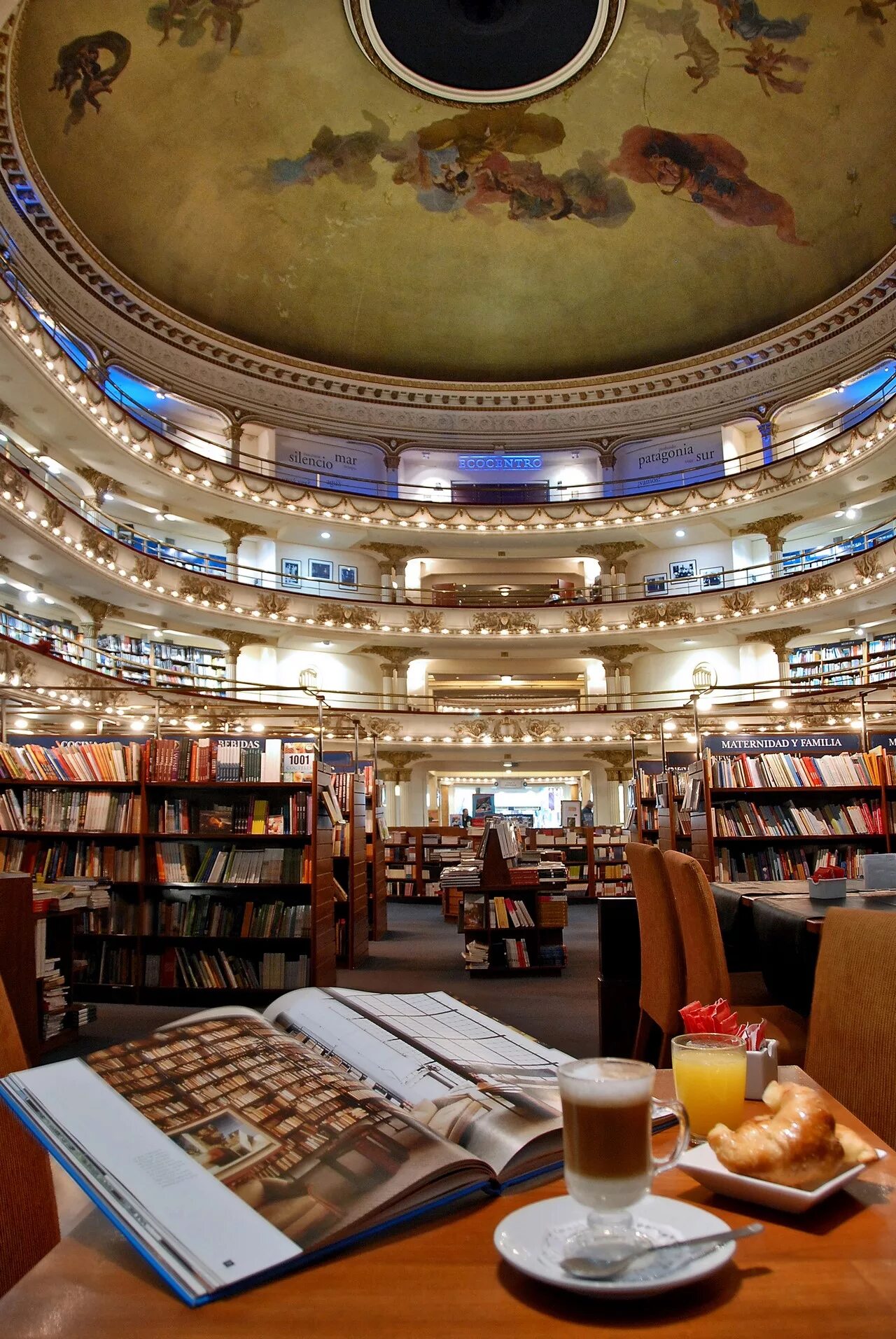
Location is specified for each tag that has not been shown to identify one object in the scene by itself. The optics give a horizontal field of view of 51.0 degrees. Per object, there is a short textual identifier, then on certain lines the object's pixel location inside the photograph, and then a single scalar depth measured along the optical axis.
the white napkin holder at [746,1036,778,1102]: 1.28
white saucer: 0.68
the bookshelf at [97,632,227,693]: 18.80
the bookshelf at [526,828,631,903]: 16.55
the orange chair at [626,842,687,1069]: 3.69
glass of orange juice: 1.07
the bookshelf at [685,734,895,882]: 8.05
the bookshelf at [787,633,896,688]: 18.95
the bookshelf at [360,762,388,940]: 11.61
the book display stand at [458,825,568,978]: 8.45
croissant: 0.88
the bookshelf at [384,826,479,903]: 16.42
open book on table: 0.75
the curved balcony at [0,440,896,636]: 18.66
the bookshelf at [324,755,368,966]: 8.83
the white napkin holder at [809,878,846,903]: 3.81
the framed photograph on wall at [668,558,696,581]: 23.77
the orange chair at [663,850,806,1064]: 3.24
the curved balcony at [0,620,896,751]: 13.56
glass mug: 0.75
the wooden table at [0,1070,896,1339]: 0.66
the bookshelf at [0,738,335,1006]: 7.02
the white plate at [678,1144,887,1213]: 0.84
